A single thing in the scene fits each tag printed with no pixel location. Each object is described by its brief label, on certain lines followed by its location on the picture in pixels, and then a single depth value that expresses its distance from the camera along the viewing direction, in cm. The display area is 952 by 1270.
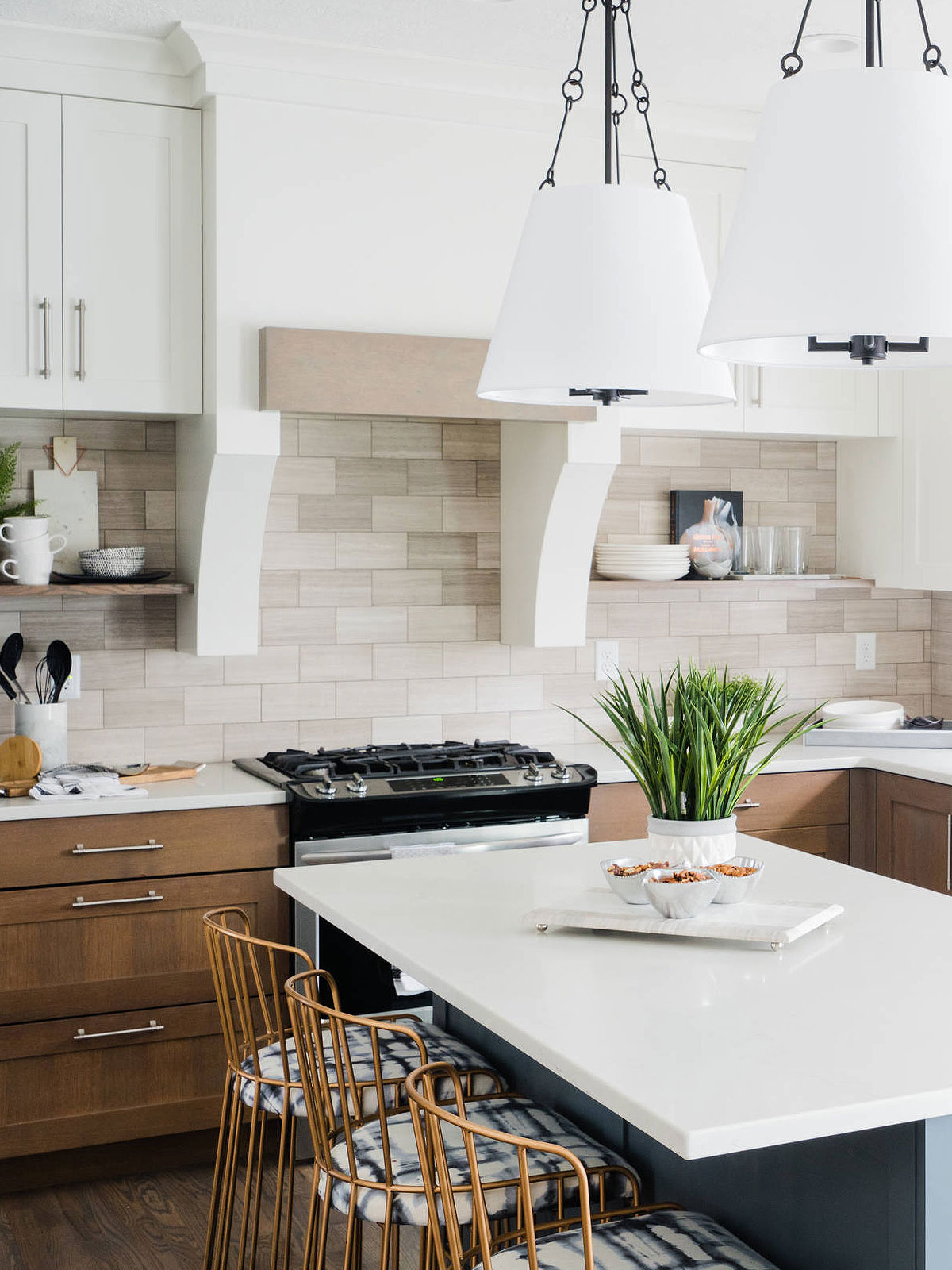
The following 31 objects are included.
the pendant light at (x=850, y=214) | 145
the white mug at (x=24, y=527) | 359
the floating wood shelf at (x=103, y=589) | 353
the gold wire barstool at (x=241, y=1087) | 218
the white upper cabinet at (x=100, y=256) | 344
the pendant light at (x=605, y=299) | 199
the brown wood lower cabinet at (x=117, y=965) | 328
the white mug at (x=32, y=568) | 359
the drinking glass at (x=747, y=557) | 448
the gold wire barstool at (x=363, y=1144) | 182
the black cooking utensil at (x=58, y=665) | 369
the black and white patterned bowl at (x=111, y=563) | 369
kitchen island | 147
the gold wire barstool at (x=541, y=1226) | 149
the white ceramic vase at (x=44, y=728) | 359
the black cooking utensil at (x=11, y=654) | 364
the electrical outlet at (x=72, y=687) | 381
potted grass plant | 222
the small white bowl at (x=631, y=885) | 218
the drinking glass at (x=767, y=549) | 446
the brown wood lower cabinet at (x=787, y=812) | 387
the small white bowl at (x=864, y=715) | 436
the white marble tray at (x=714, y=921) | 202
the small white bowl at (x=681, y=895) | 208
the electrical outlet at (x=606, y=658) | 441
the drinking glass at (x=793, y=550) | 448
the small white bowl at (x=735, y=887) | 218
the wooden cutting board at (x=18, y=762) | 344
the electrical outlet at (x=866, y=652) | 477
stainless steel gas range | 346
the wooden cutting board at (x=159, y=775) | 353
